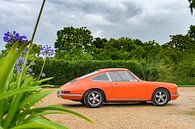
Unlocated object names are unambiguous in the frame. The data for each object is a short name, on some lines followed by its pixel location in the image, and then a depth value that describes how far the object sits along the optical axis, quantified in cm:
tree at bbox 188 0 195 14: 2266
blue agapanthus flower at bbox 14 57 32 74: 410
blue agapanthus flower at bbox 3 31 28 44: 259
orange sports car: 707
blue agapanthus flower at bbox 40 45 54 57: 404
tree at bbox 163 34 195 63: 2352
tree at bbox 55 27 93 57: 2847
